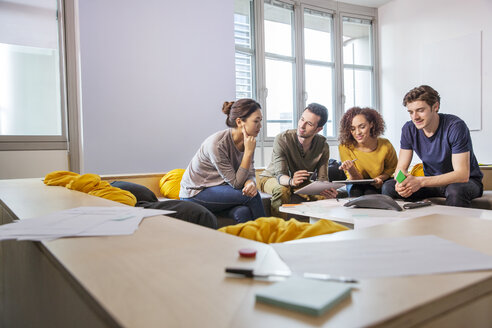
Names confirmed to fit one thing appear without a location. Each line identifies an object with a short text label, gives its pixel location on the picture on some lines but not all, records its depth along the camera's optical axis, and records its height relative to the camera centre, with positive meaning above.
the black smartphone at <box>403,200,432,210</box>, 1.84 -0.31
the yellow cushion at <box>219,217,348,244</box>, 0.90 -0.21
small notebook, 0.39 -0.17
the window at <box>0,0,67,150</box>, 3.06 +0.59
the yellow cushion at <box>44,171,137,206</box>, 1.75 -0.19
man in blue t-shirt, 2.29 -0.09
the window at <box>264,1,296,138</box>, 5.16 +1.09
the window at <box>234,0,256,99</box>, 4.87 +1.24
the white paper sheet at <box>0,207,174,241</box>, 0.79 -0.18
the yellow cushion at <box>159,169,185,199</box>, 2.88 -0.28
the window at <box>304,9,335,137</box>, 5.56 +1.23
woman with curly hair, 2.77 -0.05
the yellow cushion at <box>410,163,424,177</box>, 3.05 -0.24
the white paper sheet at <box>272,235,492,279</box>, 0.53 -0.18
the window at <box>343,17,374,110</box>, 5.97 +1.28
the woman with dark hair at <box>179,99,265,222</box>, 2.37 -0.16
